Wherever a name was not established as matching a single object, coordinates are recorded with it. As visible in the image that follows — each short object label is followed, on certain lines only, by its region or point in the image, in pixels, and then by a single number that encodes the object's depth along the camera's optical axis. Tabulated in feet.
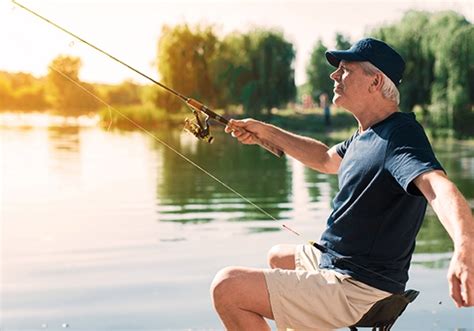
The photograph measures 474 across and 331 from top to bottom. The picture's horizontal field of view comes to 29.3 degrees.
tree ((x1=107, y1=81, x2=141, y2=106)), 312.71
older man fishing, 10.18
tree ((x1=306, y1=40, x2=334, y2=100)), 195.36
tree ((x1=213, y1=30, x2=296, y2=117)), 131.75
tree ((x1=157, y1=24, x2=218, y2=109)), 143.13
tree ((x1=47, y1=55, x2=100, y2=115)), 288.30
